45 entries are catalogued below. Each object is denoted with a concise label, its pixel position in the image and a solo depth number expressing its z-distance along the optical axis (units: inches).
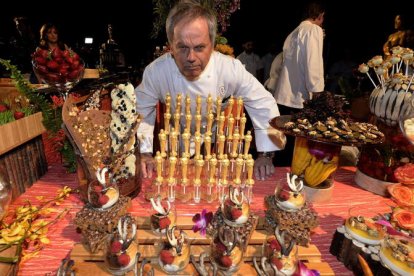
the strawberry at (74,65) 55.4
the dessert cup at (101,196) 38.0
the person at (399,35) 143.3
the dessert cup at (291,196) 40.0
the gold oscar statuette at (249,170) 47.8
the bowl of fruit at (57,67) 53.9
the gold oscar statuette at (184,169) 47.4
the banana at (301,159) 49.4
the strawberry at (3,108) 51.5
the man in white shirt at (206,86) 61.6
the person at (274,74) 167.9
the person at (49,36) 136.3
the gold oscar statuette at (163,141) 49.8
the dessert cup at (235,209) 37.9
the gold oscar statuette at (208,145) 49.6
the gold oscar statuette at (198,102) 51.9
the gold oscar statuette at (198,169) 47.8
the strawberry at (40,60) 54.1
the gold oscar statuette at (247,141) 49.5
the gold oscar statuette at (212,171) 47.9
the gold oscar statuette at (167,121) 52.7
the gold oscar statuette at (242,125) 51.9
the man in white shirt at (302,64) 121.4
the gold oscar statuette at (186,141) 48.3
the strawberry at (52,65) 53.5
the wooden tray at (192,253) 34.7
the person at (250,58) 240.2
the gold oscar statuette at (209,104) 53.0
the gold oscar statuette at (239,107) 52.7
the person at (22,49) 136.9
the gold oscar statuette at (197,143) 48.3
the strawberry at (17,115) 51.2
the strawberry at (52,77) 54.3
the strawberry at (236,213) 37.8
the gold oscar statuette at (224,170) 47.8
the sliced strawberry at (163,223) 38.9
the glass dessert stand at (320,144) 43.0
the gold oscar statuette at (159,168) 48.6
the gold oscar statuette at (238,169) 47.9
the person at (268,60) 261.4
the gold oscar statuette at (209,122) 51.6
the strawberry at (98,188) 38.1
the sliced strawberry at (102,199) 37.9
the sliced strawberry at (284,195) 40.1
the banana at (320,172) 48.6
